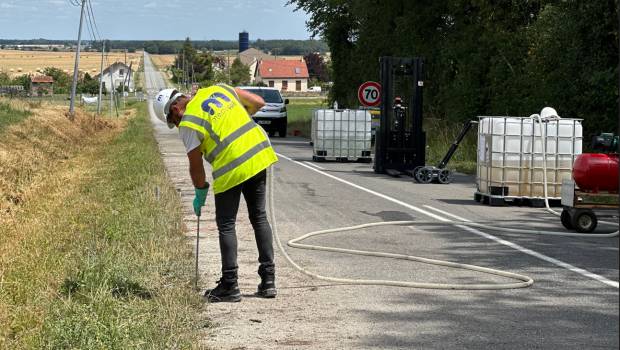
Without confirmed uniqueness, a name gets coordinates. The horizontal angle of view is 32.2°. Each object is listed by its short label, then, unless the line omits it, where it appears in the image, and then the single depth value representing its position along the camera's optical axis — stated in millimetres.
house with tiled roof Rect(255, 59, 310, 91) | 189750
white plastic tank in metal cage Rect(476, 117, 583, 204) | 15883
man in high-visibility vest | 8141
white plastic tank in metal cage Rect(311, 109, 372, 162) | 26750
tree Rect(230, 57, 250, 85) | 147625
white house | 155375
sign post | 28783
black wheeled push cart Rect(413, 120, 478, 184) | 20078
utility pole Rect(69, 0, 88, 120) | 56844
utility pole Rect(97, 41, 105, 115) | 74688
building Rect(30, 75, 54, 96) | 129888
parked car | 42156
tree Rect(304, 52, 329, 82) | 196000
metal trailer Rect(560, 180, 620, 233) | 12562
